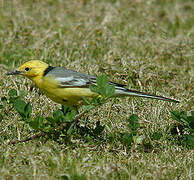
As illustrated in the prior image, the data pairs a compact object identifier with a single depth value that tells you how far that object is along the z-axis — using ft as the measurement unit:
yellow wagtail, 27.43
